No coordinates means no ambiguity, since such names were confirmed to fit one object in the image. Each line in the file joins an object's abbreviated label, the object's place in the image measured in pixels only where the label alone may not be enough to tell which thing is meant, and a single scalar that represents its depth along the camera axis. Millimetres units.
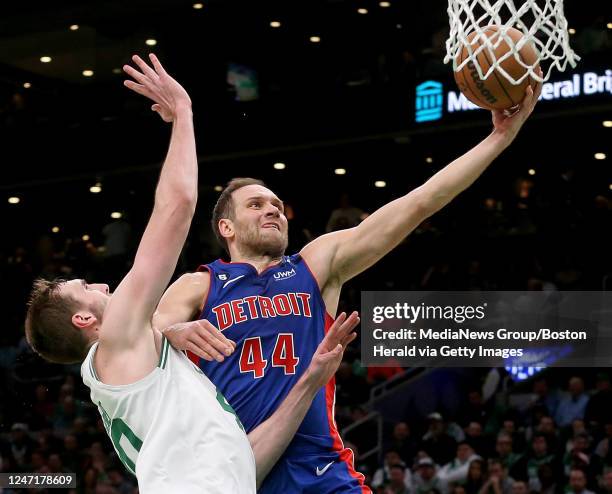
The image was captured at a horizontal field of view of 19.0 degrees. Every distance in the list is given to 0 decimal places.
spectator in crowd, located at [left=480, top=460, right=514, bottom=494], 14868
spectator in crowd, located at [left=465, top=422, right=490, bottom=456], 16040
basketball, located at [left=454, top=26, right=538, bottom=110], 6390
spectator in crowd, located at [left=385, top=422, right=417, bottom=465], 16877
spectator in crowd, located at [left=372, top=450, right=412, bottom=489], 16207
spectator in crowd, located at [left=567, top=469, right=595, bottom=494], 14314
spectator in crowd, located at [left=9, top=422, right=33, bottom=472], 19673
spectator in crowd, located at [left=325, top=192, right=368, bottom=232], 21129
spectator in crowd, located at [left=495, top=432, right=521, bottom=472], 15365
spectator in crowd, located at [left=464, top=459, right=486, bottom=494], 15112
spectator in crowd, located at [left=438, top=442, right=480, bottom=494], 15628
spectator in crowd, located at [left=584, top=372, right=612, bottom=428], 15860
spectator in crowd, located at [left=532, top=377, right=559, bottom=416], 16736
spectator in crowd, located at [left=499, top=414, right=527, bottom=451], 15769
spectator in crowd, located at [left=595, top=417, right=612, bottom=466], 14996
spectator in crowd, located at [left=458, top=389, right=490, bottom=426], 17174
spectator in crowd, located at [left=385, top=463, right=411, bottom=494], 16040
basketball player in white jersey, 5199
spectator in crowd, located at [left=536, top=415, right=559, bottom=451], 15357
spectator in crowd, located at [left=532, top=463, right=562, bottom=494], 14726
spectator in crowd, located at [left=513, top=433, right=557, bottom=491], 15151
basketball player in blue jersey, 6358
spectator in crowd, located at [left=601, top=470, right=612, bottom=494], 14141
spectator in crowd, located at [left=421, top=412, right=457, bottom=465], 16311
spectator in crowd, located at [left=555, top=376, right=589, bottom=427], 16287
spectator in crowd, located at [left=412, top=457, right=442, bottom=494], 15757
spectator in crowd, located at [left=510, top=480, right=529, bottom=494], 14674
